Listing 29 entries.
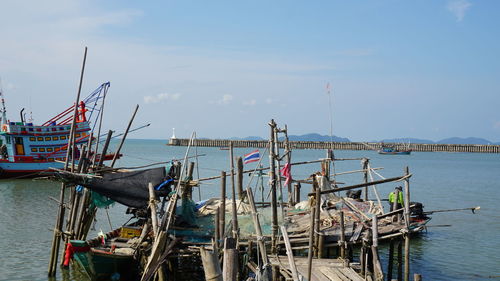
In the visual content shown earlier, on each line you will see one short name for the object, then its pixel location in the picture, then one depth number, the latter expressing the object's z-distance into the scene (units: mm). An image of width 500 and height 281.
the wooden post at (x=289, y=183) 17016
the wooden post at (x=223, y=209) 13703
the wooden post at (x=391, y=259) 14582
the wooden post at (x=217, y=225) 13703
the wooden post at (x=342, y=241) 13578
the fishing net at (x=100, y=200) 14516
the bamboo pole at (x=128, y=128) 15720
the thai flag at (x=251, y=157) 16384
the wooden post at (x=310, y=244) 10508
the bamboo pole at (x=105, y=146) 15146
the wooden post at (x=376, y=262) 11617
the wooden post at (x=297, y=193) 21688
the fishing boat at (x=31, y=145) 40219
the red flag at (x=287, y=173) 17297
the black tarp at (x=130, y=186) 14109
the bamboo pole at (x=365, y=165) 20494
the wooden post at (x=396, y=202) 18836
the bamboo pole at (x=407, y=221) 12766
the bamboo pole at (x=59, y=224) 14266
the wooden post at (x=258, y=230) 10742
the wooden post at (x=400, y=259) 14658
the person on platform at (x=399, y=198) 20478
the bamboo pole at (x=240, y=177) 15496
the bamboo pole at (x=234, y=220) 13475
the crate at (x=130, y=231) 15375
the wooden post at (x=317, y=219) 11378
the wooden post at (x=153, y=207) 12820
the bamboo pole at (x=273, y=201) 13305
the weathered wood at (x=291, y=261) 9113
